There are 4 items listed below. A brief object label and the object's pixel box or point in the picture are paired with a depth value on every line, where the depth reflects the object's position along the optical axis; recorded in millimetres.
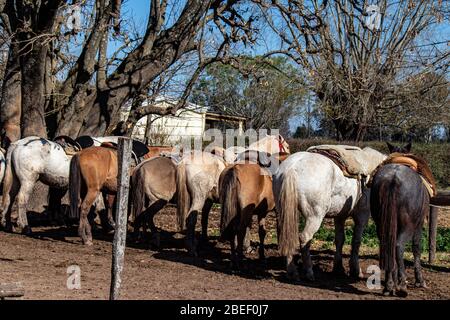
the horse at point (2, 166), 13375
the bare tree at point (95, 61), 14398
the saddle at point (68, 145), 13273
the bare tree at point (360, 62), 13594
